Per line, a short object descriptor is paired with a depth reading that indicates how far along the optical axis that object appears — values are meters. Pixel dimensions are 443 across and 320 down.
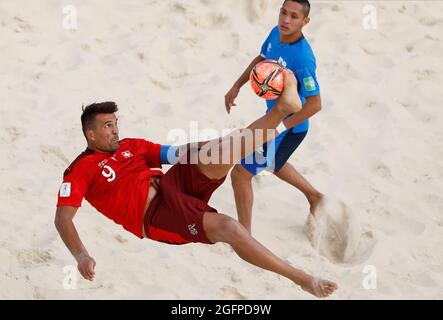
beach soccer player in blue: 9.88
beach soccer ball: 8.92
